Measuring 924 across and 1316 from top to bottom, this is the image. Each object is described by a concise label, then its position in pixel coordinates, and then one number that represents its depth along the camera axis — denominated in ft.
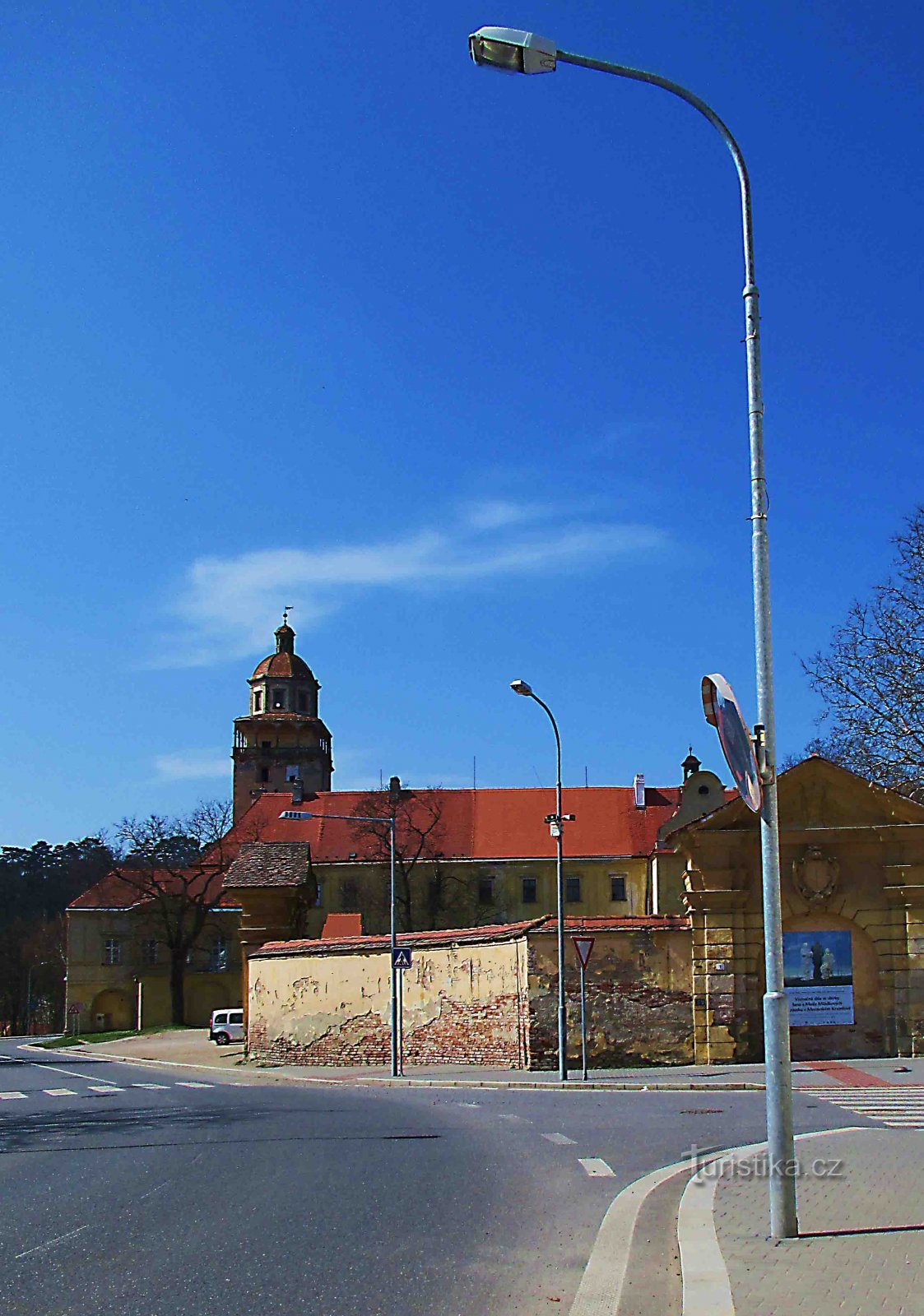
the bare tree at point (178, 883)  236.84
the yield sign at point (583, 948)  87.56
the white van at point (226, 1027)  179.42
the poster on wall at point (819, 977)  92.89
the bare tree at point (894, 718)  87.40
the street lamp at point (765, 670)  27.78
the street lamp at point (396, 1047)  97.50
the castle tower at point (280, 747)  325.21
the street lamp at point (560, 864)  86.44
